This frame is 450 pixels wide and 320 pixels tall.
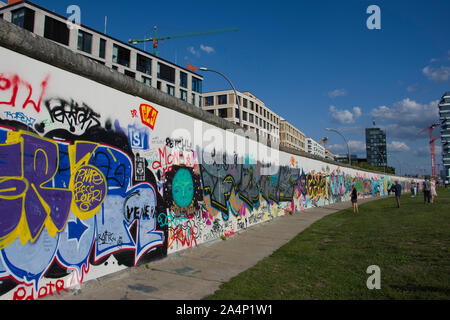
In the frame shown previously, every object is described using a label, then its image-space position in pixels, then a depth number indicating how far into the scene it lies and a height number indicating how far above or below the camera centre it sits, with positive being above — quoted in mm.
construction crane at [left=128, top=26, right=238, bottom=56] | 92625 +43937
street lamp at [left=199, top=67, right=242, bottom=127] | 17827 +6269
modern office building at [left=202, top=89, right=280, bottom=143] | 71500 +18563
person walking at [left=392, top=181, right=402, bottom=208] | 17273 -417
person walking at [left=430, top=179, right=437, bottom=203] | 19984 -454
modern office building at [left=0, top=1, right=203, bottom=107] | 35250 +19059
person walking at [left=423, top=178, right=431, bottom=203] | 19484 -381
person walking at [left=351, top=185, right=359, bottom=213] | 14978 -833
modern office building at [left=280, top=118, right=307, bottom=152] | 97188 +16470
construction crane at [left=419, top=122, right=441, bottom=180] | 120525 +13279
